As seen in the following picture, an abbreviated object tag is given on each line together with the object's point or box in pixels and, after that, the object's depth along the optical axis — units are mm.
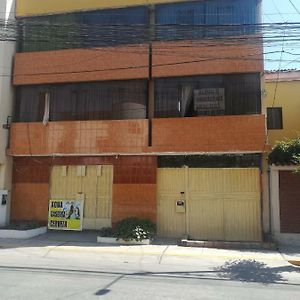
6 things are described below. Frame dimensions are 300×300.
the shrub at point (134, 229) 9638
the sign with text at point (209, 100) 10635
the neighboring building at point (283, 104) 12082
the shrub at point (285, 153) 9306
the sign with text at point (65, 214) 11214
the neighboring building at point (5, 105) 11214
